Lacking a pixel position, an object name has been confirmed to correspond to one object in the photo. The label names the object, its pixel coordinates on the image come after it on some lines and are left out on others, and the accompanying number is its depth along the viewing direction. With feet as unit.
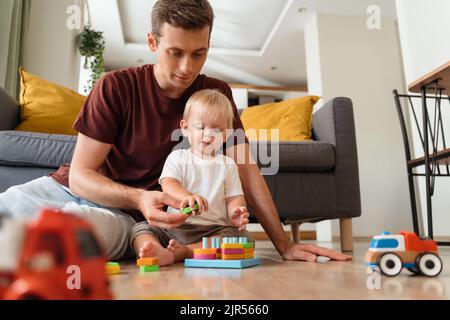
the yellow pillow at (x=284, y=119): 6.86
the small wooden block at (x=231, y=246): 2.94
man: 3.33
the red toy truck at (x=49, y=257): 0.77
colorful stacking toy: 2.87
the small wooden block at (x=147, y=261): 2.69
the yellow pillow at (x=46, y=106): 5.98
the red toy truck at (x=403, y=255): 2.40
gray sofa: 5.79
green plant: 10.73
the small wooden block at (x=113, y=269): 2.48
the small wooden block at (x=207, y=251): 2.96
